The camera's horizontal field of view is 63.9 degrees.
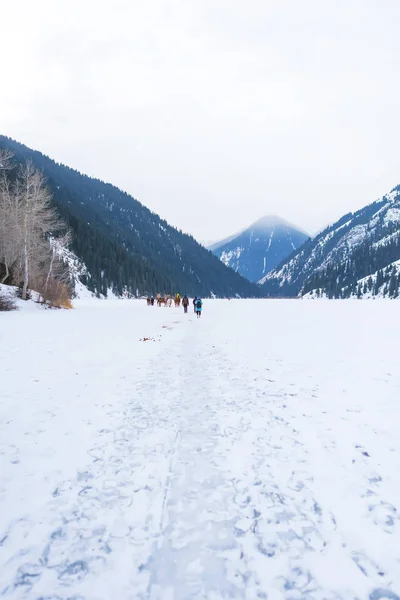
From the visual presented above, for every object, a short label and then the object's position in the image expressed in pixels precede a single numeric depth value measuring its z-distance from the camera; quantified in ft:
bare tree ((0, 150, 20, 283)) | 98.63
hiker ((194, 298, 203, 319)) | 89.81
